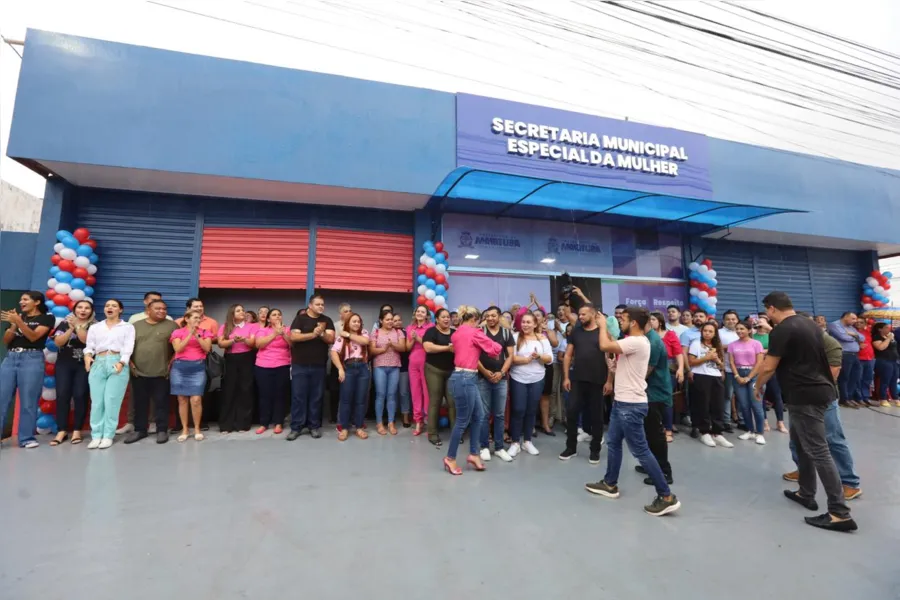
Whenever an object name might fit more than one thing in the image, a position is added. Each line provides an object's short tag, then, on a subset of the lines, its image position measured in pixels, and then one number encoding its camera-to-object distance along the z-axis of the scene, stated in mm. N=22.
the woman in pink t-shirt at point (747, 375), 4863
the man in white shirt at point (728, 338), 5180
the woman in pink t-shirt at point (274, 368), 4922
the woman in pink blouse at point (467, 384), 3590
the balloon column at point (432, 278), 5918
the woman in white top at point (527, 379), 4285
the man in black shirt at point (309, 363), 4758
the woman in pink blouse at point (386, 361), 5000
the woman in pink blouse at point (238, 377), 4926
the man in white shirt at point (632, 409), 2836
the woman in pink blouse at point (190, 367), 4531
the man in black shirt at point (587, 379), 3965
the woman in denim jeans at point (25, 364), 4133
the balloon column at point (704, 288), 7512
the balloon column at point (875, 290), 9117
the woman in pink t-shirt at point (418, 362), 5191
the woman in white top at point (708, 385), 4758
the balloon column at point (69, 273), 4945
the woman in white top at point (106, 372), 4281
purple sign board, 6516
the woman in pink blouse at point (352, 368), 4777
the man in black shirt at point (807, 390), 2697
